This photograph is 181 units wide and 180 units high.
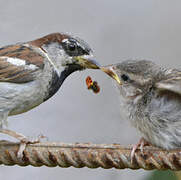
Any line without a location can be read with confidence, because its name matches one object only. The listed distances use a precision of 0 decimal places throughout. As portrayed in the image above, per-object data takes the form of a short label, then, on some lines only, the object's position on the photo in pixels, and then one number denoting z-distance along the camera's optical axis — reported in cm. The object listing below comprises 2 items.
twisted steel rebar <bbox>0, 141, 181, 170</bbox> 334
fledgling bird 418
